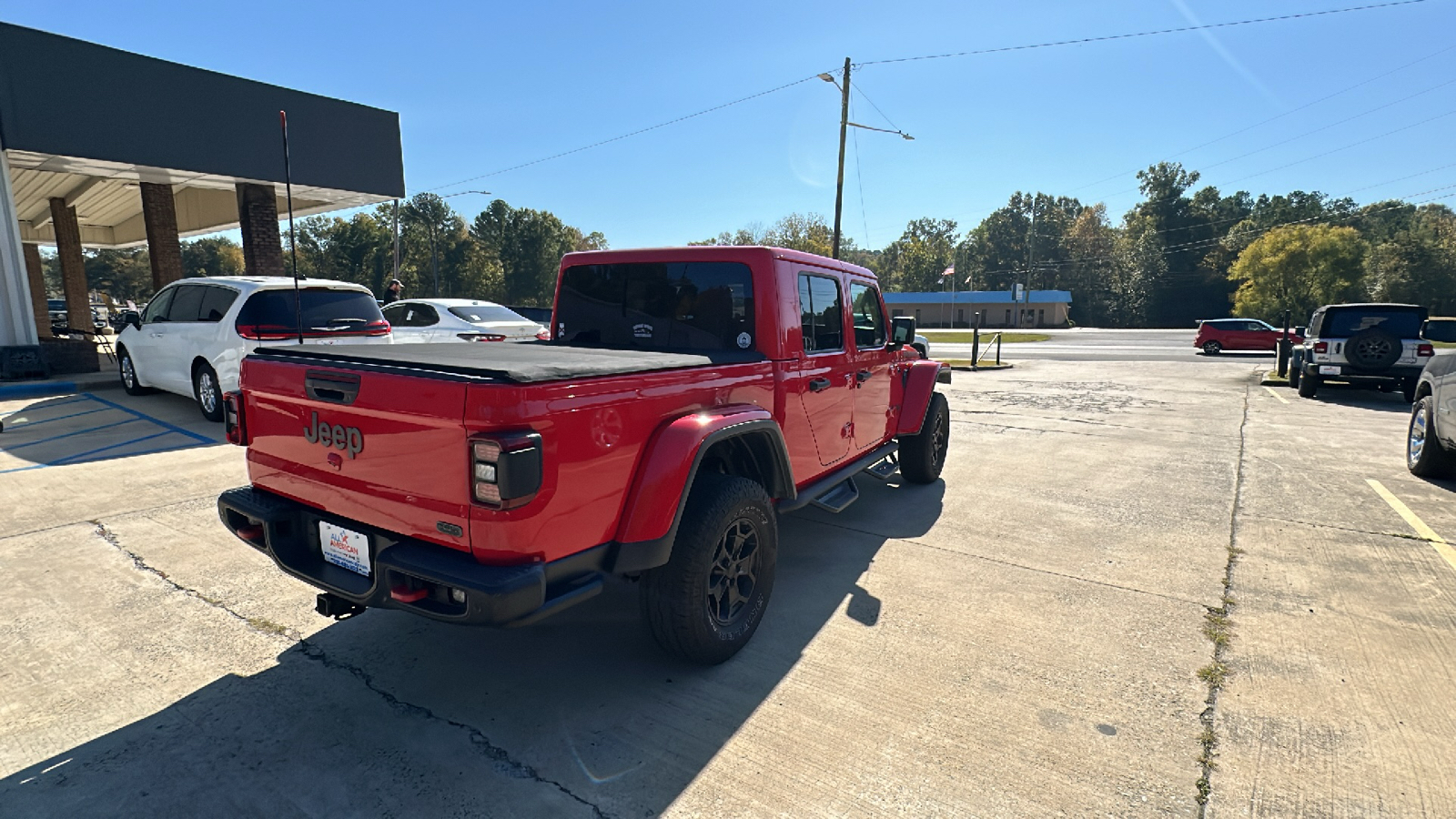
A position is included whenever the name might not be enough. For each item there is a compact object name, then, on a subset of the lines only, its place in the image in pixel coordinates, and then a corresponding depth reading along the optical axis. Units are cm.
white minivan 773
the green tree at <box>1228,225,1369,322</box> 4641
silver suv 1108
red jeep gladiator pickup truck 225
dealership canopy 1054
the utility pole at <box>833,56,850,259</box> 2105
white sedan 1075
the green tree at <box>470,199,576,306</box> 6162
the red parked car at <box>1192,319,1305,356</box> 2567
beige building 7125
